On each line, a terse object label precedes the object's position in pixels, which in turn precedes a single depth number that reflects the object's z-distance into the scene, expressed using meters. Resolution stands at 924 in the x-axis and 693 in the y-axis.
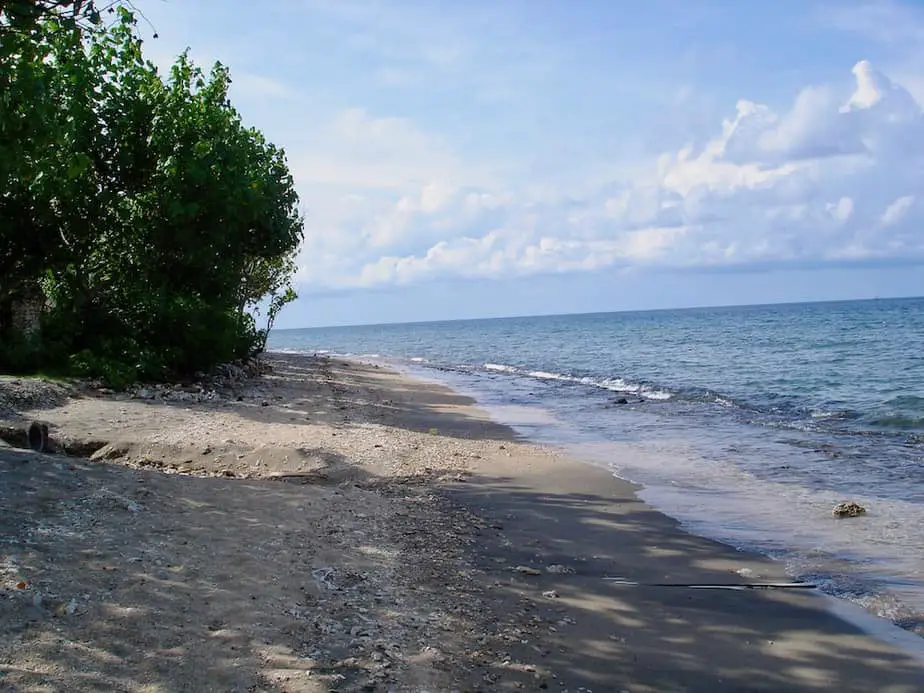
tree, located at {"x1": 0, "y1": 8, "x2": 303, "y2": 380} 18.22
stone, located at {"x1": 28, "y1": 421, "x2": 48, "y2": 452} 10.10
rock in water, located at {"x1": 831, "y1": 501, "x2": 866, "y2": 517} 10.17
